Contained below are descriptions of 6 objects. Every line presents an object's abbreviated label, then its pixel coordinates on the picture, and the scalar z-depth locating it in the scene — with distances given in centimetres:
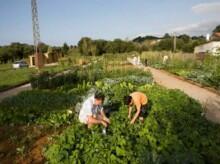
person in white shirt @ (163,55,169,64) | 1610
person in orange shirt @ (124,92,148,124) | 383
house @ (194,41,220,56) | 2154
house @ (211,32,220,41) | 2224
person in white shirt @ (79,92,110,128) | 346
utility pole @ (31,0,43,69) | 1245
